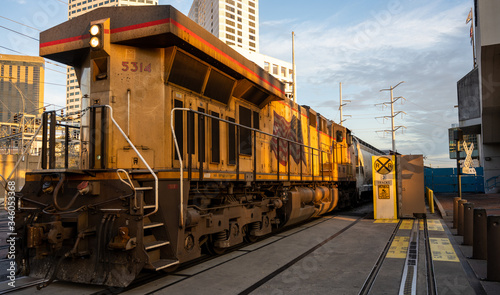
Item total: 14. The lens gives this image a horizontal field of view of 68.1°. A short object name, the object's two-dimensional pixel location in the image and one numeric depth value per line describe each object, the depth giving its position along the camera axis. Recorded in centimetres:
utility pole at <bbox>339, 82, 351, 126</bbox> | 4790
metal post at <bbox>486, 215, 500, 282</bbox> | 505
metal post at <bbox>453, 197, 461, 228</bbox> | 1079
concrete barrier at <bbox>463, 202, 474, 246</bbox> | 786
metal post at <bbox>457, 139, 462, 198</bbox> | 1348
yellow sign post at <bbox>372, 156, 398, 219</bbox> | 1305
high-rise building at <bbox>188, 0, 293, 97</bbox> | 10056
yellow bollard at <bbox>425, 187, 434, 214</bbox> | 1583
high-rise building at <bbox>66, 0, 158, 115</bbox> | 9744
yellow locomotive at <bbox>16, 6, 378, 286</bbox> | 479
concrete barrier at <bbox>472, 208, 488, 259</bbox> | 634
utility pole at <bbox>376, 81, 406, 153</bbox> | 4609
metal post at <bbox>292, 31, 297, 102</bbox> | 3296
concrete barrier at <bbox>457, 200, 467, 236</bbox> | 933
